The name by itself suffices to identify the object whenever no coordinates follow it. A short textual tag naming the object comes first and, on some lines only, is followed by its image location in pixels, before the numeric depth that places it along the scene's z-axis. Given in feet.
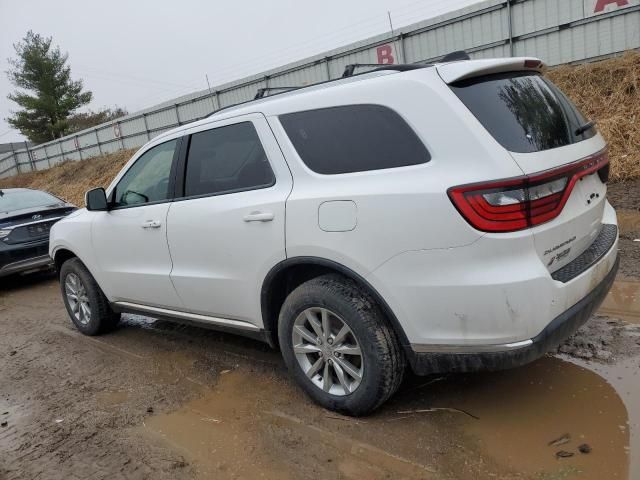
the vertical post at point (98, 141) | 82.43
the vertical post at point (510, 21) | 35.65
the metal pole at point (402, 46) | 42.93
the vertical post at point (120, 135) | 76.84
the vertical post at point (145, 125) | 70.74
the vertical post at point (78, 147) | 87.98
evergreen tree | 127.39
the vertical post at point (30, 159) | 107.24
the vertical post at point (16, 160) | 112.47
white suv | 7.79
